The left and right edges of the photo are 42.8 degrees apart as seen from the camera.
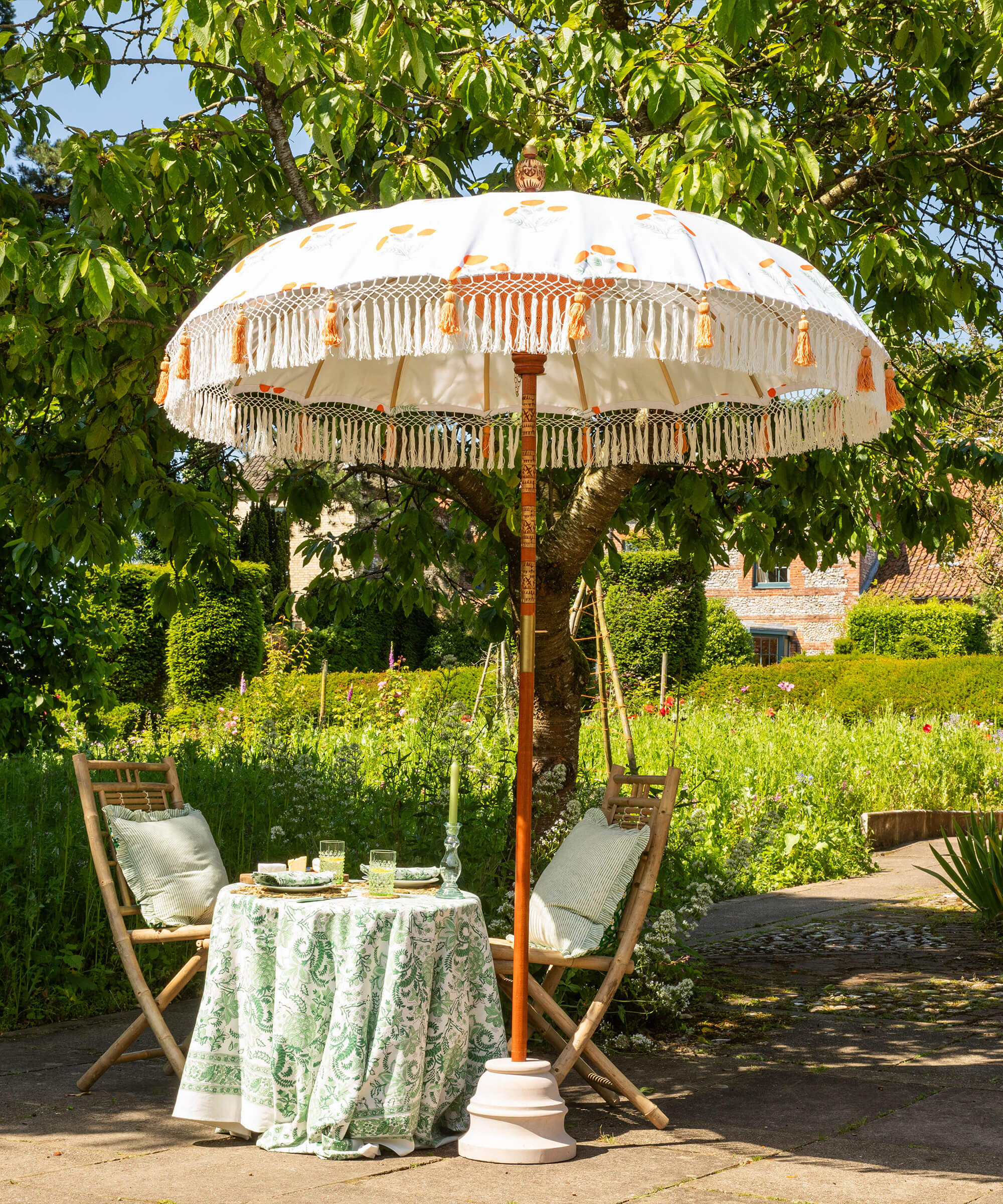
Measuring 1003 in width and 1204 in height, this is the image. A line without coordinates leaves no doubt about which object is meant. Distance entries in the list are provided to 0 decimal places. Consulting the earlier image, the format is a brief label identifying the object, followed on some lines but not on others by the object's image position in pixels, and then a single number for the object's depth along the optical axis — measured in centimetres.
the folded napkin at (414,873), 451
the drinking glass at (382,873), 416
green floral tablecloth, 382
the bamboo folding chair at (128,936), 446
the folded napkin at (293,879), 422
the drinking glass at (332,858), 437
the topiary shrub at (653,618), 2180
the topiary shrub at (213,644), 1873
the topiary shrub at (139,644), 1903
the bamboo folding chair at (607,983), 424
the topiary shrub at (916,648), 2550
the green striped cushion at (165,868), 468
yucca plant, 752
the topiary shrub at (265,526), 732
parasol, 327
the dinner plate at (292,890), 414
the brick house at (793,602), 3303
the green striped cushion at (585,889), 439
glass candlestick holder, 423
